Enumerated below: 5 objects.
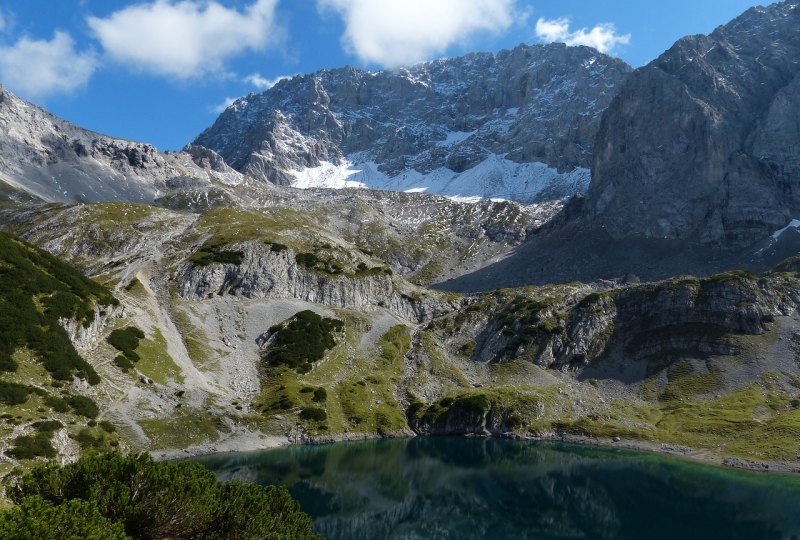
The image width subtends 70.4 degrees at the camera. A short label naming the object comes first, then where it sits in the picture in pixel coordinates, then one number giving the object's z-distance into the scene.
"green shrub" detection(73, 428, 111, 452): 68.50
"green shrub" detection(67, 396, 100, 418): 73.94
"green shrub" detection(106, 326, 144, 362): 97.75
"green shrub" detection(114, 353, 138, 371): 93.31
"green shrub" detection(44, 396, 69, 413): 69.75
